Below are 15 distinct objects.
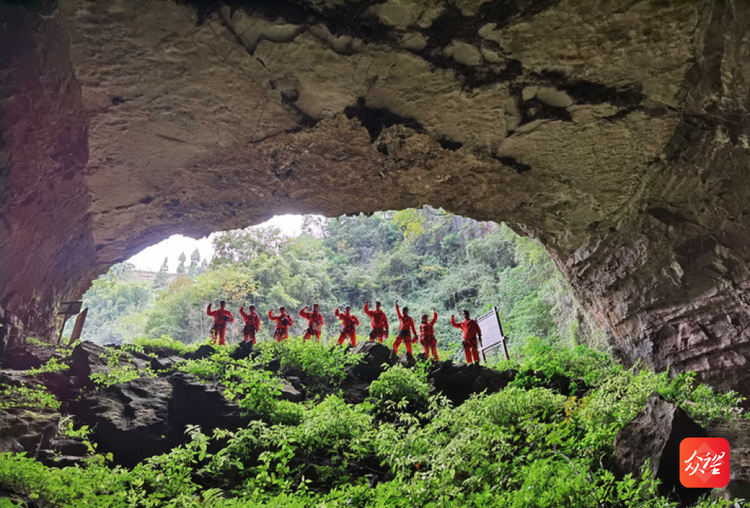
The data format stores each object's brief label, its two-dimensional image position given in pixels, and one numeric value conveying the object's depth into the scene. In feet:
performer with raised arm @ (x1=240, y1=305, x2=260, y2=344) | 36.70
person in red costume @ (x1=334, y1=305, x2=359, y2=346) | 35.37
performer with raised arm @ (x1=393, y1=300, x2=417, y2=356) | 33.55
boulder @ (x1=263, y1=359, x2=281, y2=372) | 26.96
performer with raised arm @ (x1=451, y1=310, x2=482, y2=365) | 32.94
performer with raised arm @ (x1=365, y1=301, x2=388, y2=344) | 35.37
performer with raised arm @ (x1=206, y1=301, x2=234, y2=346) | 36.41
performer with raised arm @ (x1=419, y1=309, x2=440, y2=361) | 33.65
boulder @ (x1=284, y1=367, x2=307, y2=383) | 26.20
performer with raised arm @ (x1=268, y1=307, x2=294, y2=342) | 37.09
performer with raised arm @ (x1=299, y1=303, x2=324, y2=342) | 36.22
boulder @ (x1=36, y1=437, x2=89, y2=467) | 15.58
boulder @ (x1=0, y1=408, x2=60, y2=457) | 14.75
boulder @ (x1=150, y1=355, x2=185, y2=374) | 25.73
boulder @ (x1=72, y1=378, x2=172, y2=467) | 17.89
